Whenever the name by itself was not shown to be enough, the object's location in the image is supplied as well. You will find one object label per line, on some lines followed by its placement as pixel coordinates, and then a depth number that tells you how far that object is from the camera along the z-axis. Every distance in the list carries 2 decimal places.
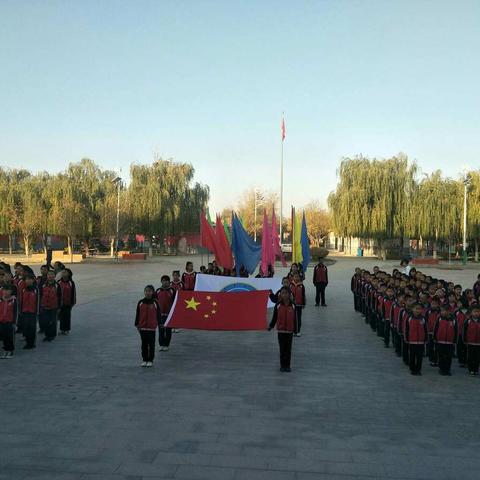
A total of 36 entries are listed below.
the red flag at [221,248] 15.55
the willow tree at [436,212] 42.56
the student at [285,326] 8.70
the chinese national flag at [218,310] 9.88
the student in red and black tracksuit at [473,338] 8.54
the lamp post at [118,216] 39.20
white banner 12.55
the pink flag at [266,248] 16.17
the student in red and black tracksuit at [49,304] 10.86
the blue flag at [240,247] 15.59
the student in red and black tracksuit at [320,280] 16.09
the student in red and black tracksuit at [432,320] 9.16
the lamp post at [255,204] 65.99
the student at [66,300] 11.63
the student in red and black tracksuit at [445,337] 8.55
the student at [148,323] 8.85
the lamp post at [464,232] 36.34
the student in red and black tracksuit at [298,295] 12.28
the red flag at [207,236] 15.39
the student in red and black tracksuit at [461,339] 9.11
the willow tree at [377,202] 44.25
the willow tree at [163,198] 46.91
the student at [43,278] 11.16
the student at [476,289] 13.10
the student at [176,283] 11.35
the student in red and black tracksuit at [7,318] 9.23
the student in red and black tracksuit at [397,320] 9.62
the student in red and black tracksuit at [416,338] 8.50
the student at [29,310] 9.98
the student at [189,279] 13.26
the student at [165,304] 10.34
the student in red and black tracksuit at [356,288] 14.99
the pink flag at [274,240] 17.39
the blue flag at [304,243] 16.89
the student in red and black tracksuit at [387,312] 10.63
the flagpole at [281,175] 35.19
